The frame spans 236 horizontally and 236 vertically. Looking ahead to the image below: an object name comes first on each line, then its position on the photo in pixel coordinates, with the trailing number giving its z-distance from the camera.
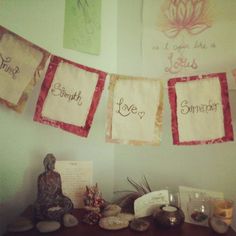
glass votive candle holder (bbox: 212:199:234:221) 0.99
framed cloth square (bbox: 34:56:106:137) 1.07
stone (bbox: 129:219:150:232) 0.96
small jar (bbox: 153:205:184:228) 0.98
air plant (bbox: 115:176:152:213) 1.15
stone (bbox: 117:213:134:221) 1.02
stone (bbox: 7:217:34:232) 0.94
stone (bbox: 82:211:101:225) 1.01
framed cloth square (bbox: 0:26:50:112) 1.03
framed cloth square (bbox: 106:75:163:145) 1.08
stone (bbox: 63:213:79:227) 0.98
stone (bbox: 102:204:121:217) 1.04
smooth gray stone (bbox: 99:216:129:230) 0.97
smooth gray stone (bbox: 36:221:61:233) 0.93
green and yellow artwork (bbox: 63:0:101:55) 1.20
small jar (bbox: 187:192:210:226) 1.03
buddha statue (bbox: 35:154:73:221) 0.99
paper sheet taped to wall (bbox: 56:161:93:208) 1.14
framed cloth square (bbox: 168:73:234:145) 1.04
